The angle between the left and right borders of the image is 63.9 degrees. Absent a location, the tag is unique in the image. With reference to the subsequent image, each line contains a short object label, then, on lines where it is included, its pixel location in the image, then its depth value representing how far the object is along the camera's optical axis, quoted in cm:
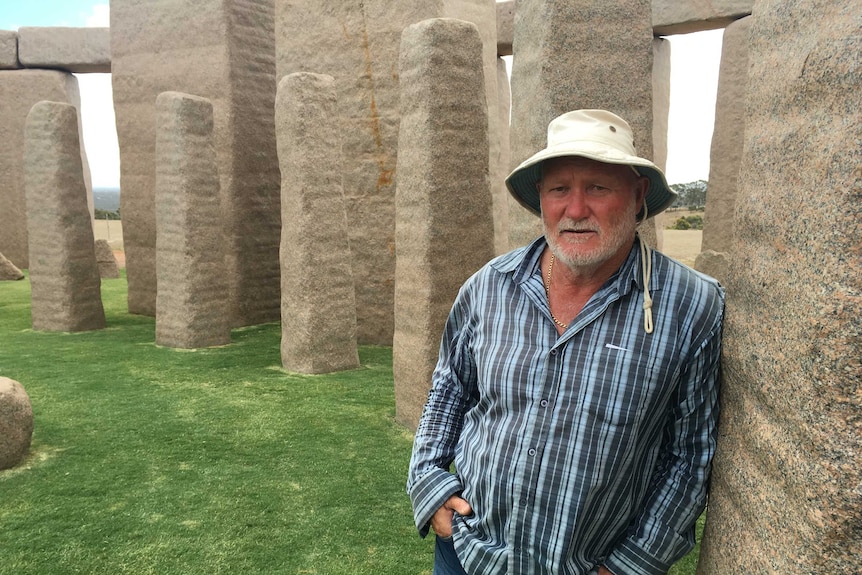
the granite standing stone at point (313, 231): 543
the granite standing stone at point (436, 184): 410
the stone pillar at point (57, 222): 696
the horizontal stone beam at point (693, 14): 869
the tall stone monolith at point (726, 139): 835
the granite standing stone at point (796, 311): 97
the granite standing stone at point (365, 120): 655
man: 140
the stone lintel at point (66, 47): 1242
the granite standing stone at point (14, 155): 1221
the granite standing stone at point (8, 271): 1129
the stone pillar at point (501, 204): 714
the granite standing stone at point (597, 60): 304
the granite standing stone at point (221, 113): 745
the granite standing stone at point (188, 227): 634
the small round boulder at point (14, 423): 361
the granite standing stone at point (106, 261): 1228
